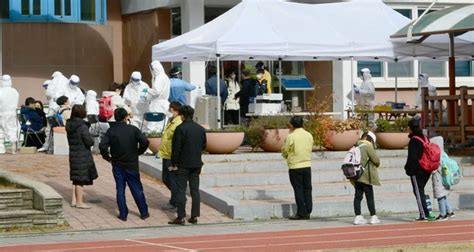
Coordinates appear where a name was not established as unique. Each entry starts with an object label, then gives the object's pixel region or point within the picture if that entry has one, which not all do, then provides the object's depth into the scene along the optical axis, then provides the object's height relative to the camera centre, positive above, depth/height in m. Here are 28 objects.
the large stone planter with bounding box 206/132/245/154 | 24.02 -0.71
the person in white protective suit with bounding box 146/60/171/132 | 25.62 +0.31
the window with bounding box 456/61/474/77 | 37.72 +1.09
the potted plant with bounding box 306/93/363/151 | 25.03 -0.52
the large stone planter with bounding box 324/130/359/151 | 25.16 -0.73
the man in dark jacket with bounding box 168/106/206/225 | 19.34 -0.81
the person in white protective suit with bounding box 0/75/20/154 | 26.98 -0.15
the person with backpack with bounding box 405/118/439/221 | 19.69 -0.99
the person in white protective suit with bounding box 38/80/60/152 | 27.16 +0.04
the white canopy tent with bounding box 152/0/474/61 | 25.92 +1.53
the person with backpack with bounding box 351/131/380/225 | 19.41 -1.25
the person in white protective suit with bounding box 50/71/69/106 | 28.17 +0.52
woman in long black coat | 20.22 -0.80
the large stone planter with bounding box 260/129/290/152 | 24.75 -0.69
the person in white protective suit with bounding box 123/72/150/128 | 26.16 +0.21
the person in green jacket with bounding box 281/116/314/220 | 20.17 -1.08
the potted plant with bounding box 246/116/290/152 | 24.77 -0.57
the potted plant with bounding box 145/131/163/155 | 24.27 -0.67
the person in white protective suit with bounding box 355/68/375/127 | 29.98 +0.34
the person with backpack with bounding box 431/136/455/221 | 19.86 -1.46
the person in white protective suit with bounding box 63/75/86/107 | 27.67 +0.37
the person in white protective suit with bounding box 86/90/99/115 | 27.29 +0.08
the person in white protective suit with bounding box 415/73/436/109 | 29.00 +0.45
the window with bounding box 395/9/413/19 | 36.66 +2.84
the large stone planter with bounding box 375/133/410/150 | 25.83 -0.78
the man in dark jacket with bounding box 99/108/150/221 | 19.61 -0.81
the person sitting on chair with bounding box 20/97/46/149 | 28.16 -0.40
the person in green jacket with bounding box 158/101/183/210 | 19.84 -0.65
